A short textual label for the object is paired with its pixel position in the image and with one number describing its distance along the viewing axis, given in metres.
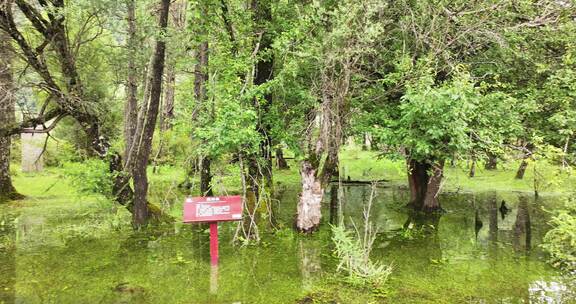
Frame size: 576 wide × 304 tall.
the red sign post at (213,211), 6.05
